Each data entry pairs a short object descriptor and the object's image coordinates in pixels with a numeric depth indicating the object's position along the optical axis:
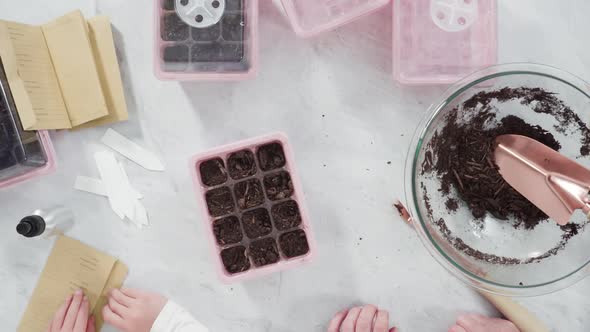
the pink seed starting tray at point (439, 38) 0.91
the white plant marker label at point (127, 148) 0.97
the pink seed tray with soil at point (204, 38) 0.88
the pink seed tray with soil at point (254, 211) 0.88
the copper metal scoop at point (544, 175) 0.68
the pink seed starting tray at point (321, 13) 0.89
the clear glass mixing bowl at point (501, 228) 0.82
